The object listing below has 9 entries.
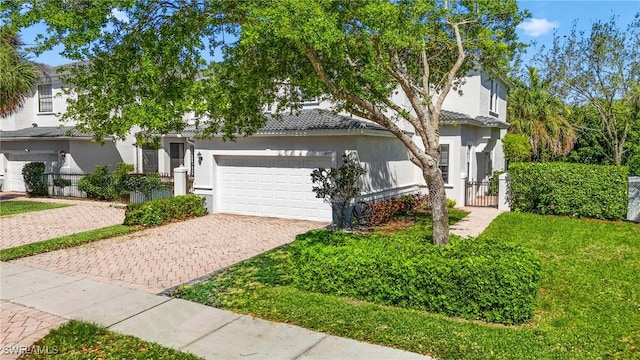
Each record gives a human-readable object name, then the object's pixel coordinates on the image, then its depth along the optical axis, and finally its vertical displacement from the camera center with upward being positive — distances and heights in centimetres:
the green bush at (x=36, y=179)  2339 -91
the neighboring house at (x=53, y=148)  2419 +84
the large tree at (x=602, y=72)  2391 +547
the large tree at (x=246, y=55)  707 +204
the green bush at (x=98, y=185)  2147 -109
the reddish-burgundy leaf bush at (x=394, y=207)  1488 -152
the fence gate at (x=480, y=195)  1953 -132
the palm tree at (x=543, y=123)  2666 +273
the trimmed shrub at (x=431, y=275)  659 -175
